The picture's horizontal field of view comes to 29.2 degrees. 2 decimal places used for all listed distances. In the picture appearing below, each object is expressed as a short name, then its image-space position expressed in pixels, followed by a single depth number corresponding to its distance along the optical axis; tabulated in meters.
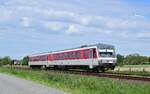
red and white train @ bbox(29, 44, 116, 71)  31.30
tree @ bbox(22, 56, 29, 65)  109.62
